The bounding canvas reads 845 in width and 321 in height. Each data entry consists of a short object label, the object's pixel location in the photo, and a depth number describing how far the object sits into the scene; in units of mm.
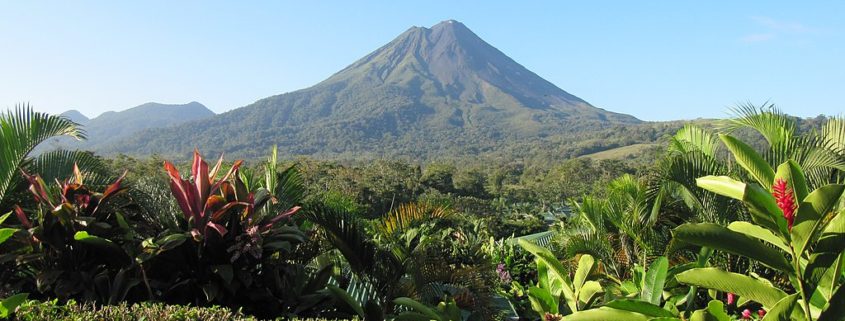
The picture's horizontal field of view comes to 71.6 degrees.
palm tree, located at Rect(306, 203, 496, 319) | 3418
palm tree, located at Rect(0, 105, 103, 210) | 3518
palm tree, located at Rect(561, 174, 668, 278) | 4891
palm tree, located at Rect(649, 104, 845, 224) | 3875
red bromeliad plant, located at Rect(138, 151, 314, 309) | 2980
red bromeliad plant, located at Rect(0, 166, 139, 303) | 2893
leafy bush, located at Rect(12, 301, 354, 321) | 2301
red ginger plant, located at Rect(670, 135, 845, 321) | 1228
